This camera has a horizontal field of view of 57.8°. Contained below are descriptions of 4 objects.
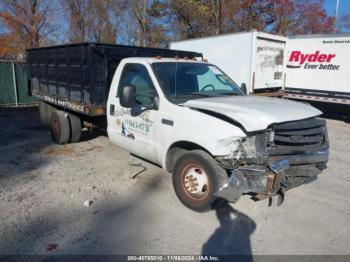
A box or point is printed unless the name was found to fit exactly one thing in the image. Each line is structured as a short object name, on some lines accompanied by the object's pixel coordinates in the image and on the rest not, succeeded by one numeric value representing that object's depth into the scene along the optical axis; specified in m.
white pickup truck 3.81
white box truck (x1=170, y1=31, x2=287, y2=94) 10.91
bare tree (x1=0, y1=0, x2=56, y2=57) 18.89
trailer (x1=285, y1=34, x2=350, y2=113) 11.85
